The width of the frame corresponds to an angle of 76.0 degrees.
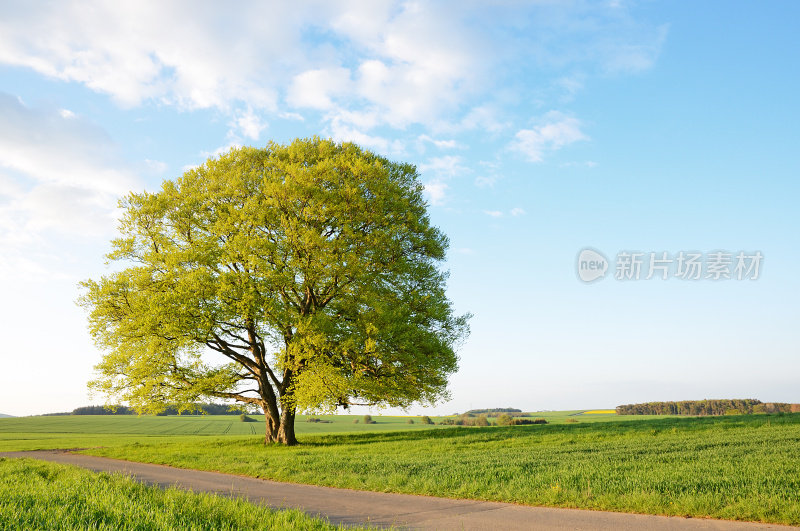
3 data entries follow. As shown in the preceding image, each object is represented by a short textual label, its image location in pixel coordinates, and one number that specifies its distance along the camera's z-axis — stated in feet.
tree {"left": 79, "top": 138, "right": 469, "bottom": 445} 84.58
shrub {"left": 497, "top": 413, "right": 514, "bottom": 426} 167.24
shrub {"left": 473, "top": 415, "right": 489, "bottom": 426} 184.71
